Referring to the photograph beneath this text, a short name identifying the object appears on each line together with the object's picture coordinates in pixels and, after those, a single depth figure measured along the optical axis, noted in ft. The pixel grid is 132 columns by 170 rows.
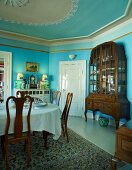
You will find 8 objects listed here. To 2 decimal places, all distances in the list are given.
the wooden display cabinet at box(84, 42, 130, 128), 11.40
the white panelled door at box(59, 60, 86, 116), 16.72
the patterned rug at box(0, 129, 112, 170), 6.40
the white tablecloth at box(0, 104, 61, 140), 6.46
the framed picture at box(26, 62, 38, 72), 17.06
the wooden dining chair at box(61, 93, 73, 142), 9.29
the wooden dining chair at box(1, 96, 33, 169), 6.15
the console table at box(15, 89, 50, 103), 16.40
